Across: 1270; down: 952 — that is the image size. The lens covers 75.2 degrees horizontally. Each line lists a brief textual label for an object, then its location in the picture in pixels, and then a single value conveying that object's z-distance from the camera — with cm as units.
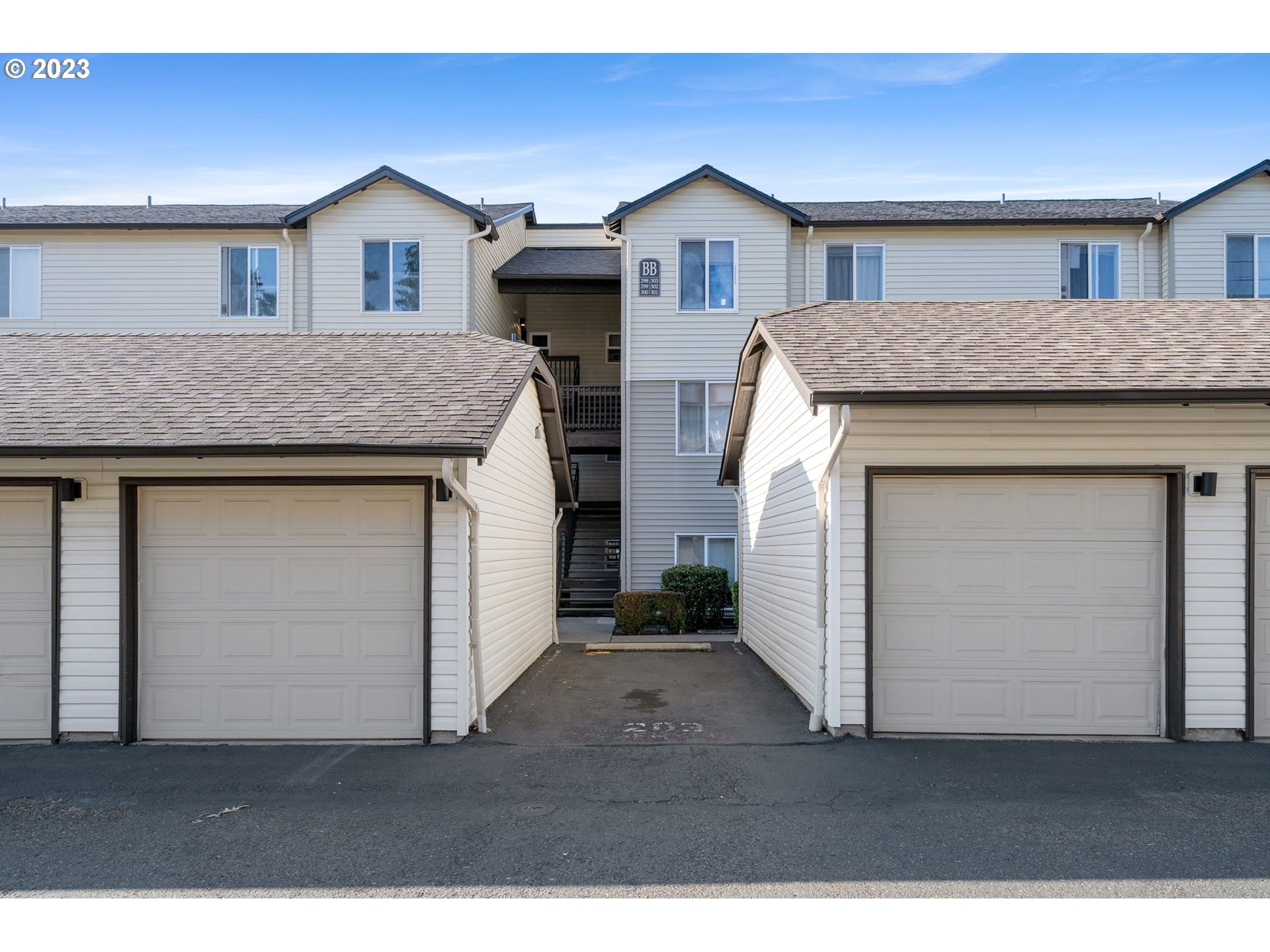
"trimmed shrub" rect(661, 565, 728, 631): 1496
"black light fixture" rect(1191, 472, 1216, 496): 676
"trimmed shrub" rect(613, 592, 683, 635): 1380
